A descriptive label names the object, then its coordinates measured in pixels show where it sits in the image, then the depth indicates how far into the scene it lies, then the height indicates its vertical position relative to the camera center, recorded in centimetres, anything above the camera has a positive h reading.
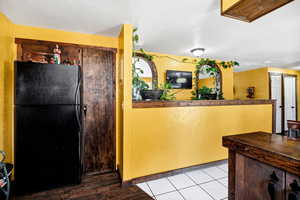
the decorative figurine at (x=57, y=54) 204 +67
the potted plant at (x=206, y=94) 275 +12
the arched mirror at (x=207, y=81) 280 +54
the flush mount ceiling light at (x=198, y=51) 305 +105
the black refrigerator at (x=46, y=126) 178 -33
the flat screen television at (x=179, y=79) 360 +55
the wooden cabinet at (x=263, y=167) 82 -44
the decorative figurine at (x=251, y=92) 554 +32
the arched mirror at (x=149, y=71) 342 +71
